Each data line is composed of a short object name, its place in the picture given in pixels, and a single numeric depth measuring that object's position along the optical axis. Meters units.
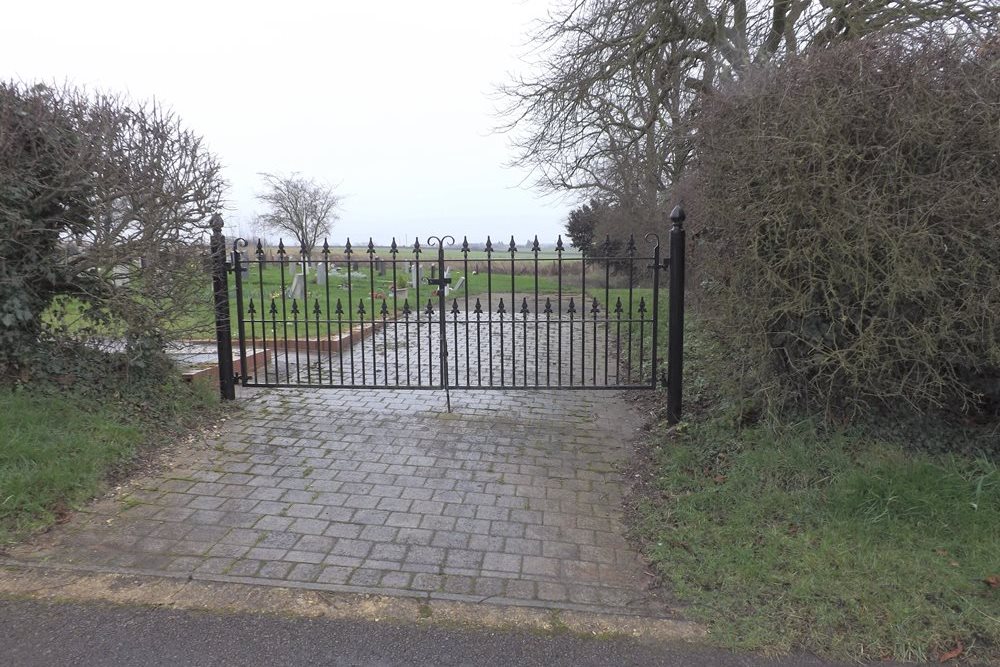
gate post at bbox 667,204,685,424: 5.00
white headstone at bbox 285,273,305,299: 13.95
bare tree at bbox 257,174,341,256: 28.17
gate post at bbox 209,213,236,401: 5.55
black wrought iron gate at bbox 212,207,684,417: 5.28
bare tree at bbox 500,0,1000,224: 8.06
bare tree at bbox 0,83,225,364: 4.42
